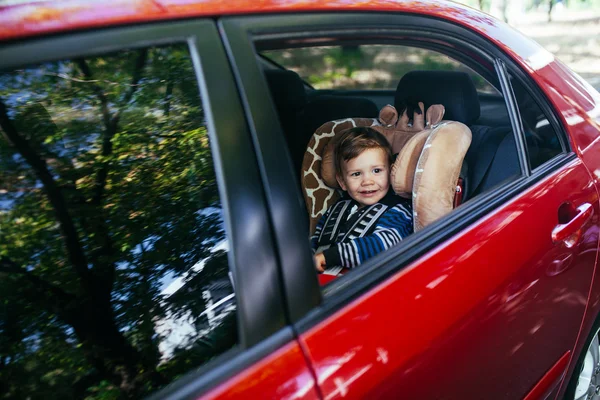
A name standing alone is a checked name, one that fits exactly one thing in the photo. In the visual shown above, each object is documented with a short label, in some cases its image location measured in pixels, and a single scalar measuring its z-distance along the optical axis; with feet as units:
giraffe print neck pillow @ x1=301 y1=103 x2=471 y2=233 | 6.61
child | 6.70
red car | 2.95
